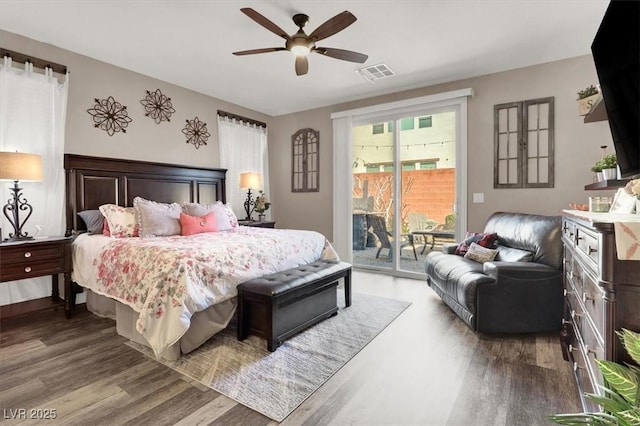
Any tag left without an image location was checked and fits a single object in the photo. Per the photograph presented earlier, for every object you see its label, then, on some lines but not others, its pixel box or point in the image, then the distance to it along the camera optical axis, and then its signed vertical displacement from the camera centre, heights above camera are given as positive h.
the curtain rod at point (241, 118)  5.05 +1.52
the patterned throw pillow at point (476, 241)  3.40 -0.39
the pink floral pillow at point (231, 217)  4.10 -0.14
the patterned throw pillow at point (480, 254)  3.23 -0.50
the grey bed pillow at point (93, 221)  3.34 -0.15
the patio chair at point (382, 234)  4.85 -0.45
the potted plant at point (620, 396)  0.90 -0.57
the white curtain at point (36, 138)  3.01 +0.69
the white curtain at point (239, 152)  5.11 +0.93
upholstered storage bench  2.37 -0.79
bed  2.19 -0.48
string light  4.49 +0.93
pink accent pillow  3.44 -0.20
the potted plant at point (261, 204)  5.36 +0.04
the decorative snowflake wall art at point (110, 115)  3.64 +1.09
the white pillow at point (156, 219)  3.23 -0.13
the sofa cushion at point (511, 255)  2.85 -0.47
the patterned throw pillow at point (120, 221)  3.21 -0.15
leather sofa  2.55 -0.70
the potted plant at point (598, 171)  2.22 +0.25
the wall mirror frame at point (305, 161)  5.61 +0.84
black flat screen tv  1.11 +0.52
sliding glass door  4.49 +0.27
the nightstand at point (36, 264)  2.66 -0.52
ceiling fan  2.38 +1.42
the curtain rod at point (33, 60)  3.00 +1.47
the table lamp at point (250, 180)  5.02 +0.42
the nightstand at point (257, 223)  4.89 -0.27
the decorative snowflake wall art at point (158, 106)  4.11 +1.35
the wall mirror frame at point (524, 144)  3.72 +0.77
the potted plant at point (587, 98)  2.46 +0.86
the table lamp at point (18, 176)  2.68 +0.27
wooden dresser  1.08 -0.36
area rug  1.85 -1.11
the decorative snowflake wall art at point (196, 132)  4.59 +1.12
